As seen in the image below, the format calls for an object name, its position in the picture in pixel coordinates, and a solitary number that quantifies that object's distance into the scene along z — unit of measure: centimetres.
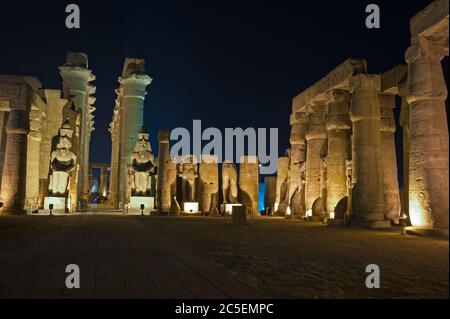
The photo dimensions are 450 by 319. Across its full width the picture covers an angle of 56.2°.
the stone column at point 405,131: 1742
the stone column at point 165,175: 2652
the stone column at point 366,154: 1536
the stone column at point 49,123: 2867
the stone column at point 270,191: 3003
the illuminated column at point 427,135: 1119
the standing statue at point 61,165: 2203
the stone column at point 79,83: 3048
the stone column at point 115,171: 3518
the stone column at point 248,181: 2748
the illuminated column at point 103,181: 5550
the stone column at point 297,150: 2312
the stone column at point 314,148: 2020
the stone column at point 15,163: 1939
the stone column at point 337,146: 1795
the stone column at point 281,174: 2591
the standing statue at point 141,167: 2469
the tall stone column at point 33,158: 2423
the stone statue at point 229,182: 2628
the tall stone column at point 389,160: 1738
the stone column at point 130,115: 3108
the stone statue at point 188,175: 2608
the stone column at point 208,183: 2661
